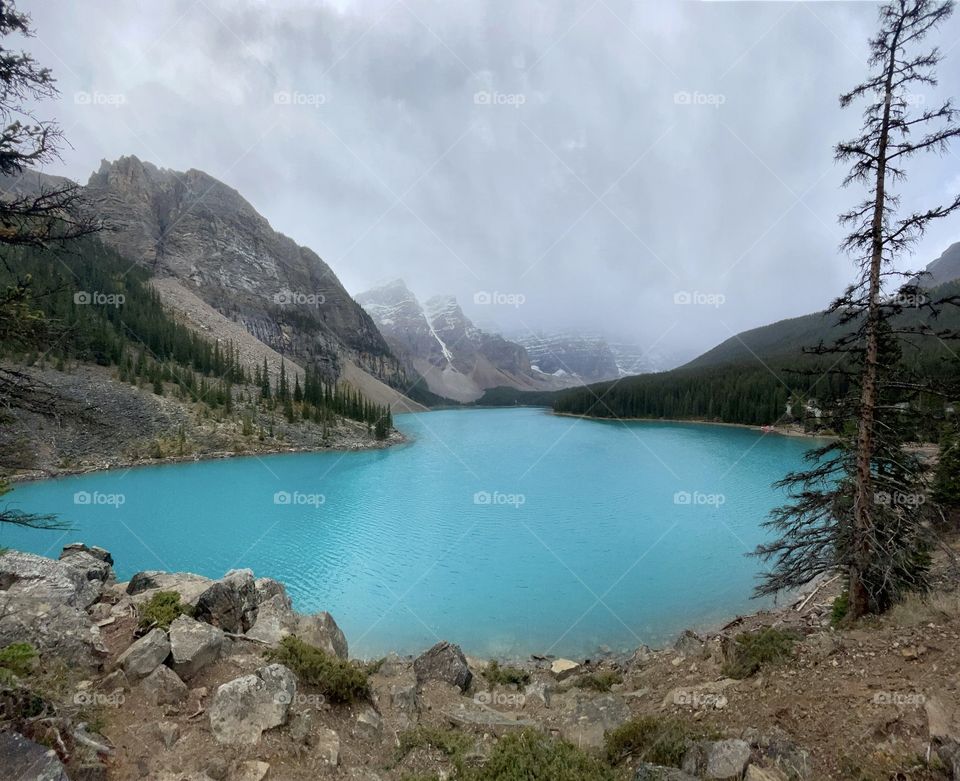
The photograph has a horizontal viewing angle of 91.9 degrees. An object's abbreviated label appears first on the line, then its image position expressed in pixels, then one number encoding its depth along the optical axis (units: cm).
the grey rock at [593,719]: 757
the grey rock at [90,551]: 1379
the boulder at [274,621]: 913
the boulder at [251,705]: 594
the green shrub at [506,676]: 1170
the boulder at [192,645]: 711
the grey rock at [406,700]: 847
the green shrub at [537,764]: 561
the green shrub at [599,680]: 1088
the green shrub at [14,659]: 493
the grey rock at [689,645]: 1161
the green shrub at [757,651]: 820
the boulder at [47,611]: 665
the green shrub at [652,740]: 578
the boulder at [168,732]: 567
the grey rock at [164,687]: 646
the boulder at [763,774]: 502
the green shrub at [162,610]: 812
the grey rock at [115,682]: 646
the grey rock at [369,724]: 709
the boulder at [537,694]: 995
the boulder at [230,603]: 921
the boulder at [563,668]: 1245
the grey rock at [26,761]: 407
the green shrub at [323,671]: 730
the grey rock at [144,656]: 679
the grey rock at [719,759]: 517
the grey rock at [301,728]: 620
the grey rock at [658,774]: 511
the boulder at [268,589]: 1206
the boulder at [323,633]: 1017
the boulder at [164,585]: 1009
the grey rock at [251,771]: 536
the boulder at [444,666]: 1055
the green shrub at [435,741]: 691
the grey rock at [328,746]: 610
